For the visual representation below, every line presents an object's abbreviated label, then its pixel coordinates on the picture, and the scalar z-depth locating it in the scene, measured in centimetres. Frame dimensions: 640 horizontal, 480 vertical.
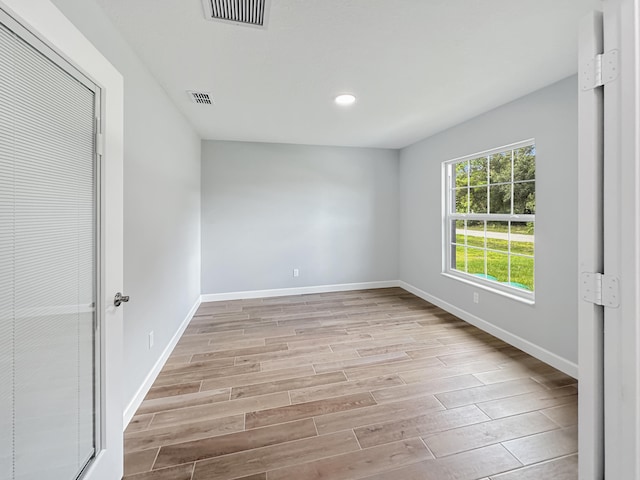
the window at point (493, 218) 266
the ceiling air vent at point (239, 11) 142
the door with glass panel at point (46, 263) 77
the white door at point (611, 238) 81
